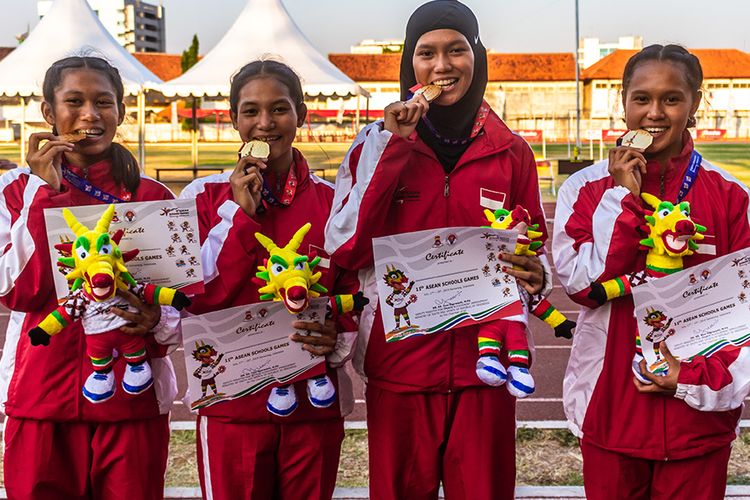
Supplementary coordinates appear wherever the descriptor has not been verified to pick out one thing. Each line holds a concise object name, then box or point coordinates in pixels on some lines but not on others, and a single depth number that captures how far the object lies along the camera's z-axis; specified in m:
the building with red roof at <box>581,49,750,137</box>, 64.06
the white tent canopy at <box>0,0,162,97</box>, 15.39
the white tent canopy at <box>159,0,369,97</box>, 16.03
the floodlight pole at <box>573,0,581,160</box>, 25.24
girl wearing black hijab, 2.60
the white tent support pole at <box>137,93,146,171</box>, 16.36
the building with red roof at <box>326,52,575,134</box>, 65.44
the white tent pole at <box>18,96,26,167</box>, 12.41
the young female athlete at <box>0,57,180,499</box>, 2.60
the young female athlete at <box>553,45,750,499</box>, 2.52
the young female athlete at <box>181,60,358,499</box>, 2.65
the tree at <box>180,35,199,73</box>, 61.53
